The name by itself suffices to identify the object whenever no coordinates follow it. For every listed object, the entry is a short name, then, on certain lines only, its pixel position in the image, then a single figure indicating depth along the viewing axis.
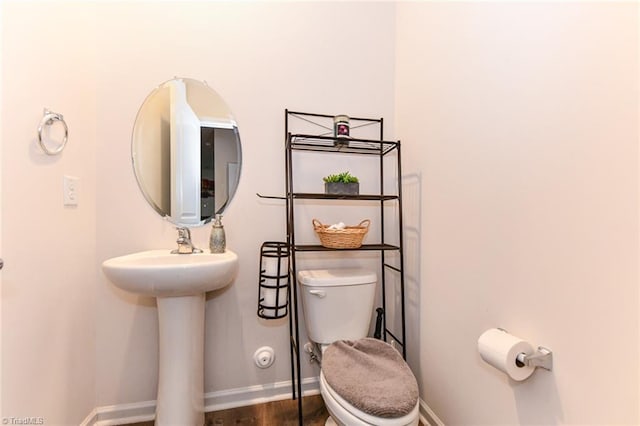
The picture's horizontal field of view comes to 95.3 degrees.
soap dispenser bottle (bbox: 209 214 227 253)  1.34
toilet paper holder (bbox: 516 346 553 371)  0.80
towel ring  0.97
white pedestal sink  1.08
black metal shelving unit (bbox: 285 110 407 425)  1.35
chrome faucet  1.32
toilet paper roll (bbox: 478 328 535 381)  0.82
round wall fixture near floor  1.50
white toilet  0.92
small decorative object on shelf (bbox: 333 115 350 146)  1.42
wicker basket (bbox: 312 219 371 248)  1.31
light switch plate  1.13
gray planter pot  1.39
